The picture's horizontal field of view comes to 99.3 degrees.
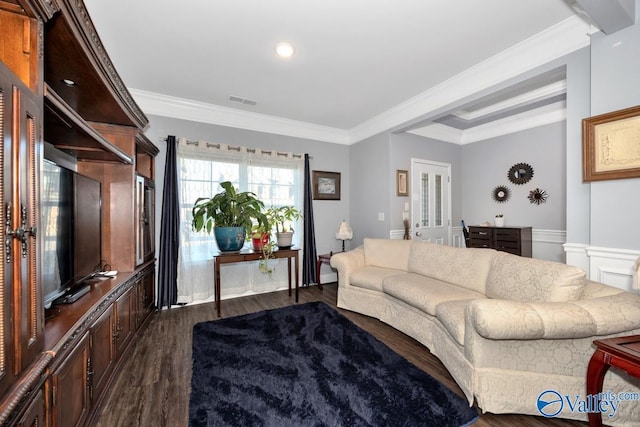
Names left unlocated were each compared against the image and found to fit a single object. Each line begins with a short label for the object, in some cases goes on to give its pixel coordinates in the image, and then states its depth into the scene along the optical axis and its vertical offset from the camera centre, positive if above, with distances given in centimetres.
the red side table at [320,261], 419 -73
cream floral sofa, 144 -72
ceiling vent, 339 +145
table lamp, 434 -30
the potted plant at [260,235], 346 -27
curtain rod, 351 +92
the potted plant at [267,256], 341 -54
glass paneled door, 437 +20
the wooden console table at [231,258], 316 -52
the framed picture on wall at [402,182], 414 +47
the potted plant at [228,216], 323 -2
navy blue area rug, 159 -117
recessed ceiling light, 233 +145
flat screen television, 151 -9
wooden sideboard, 385 -39
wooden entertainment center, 92 +4
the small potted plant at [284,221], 373 -10
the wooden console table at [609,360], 119 -68
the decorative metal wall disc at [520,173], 418 +62
